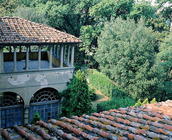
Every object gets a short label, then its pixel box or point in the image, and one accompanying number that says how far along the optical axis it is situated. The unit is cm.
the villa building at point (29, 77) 1778
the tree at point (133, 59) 2461
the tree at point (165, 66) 2580
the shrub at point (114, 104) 2127
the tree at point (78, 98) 1869
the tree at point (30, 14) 3192
